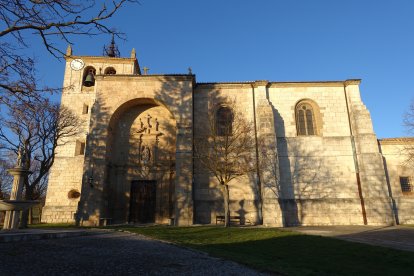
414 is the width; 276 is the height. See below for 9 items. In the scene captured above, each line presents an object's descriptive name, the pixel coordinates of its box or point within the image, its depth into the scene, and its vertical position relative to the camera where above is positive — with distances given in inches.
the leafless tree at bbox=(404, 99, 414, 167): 769.6 +139.1
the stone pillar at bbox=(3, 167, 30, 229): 494.6 +27.4
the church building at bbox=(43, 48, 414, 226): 731.4 +131.8
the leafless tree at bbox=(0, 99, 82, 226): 703.1 +186.6
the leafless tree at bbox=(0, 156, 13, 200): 1648.1 +164.7
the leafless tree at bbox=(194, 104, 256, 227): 665.0 +150.9
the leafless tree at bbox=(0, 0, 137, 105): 261.9 +172.4
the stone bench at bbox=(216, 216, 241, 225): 710.5 -30.3
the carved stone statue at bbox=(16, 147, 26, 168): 548.9 +92.3
